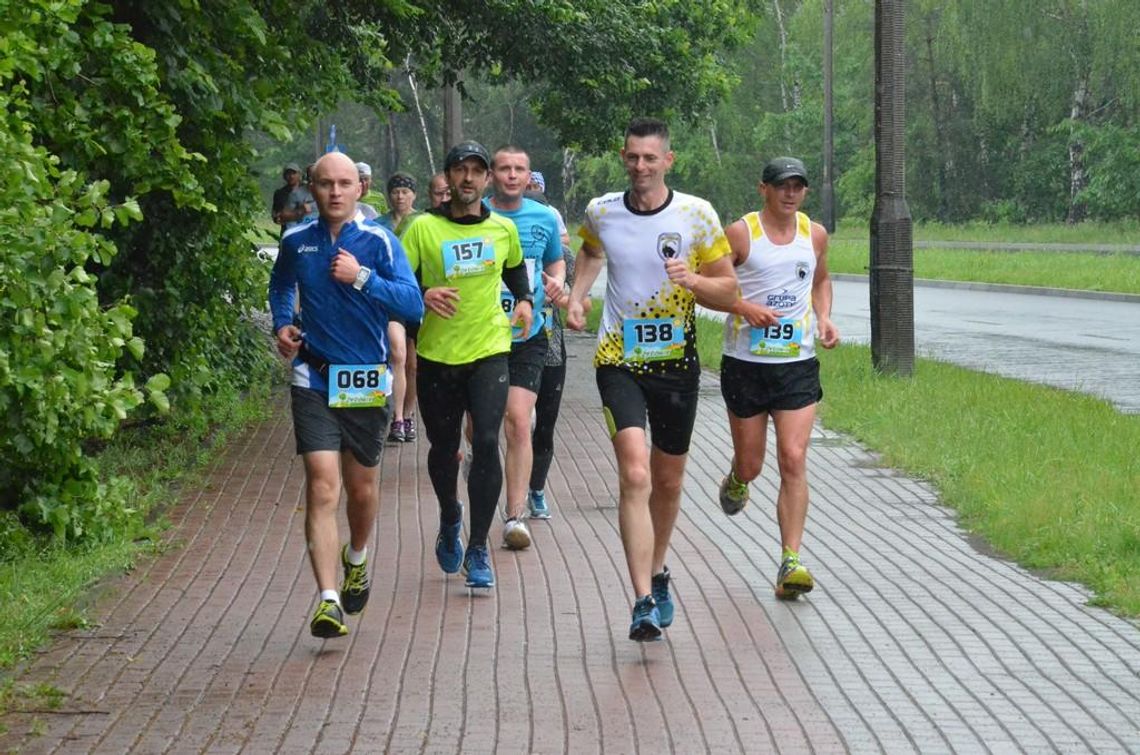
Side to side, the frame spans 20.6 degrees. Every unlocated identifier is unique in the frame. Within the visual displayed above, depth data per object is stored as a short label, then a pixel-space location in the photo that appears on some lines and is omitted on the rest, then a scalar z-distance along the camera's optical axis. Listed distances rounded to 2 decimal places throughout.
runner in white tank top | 13.45
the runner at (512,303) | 14.85
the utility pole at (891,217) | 27.01
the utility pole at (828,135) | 87.85
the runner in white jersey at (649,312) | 11.79
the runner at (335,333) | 11.71
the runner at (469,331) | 13.27
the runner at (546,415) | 16.31
